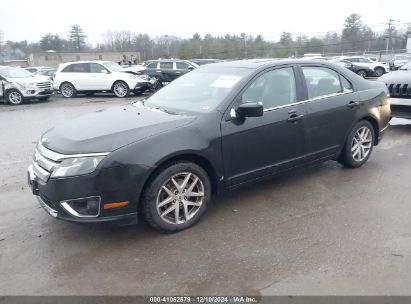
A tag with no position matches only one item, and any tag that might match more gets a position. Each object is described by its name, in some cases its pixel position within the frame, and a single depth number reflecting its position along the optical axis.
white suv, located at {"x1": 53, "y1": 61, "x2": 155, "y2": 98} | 16.50
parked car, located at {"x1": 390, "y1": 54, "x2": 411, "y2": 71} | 32.06
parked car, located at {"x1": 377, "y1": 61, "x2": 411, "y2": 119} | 7.39
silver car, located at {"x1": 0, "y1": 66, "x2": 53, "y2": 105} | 14.90
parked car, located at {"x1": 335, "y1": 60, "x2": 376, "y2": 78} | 26.62
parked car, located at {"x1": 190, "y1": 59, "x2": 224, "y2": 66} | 23.63
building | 80.12
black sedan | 3.24
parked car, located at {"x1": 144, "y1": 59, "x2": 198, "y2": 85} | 18.50
